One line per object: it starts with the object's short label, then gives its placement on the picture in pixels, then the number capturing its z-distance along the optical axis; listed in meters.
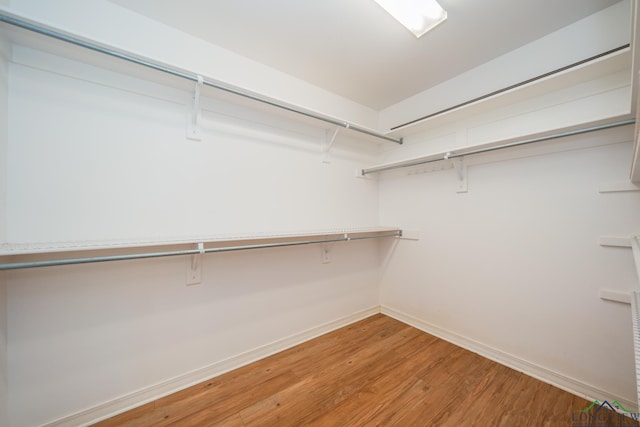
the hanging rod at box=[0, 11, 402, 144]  0.96
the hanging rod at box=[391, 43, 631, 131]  1.34
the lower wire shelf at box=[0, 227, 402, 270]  0.98
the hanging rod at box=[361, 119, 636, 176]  1.28
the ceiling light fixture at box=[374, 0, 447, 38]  1.33
